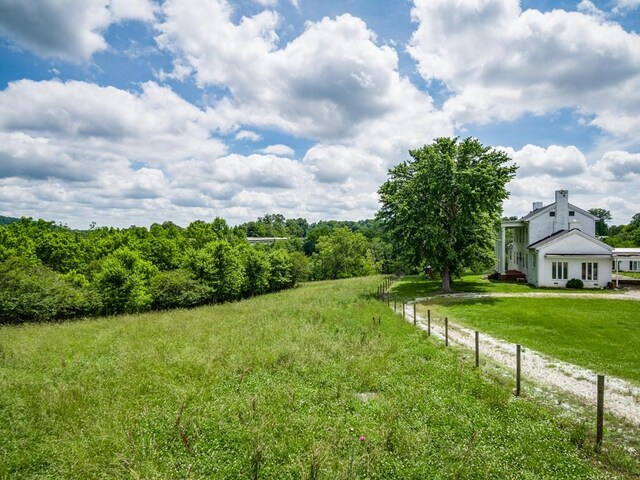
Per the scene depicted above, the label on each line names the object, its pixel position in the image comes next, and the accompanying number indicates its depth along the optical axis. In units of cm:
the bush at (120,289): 3161
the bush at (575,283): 3078
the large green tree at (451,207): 2841
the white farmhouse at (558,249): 3112
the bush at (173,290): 3606
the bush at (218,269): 4098
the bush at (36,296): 2647
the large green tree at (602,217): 11525
